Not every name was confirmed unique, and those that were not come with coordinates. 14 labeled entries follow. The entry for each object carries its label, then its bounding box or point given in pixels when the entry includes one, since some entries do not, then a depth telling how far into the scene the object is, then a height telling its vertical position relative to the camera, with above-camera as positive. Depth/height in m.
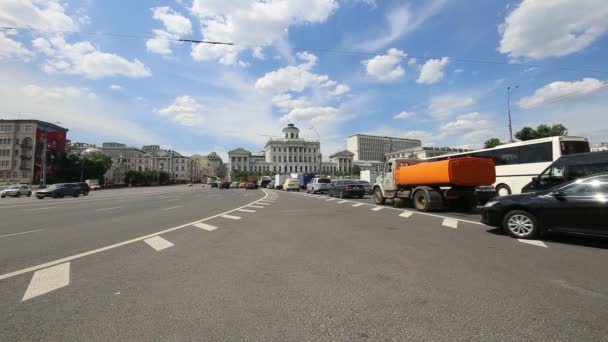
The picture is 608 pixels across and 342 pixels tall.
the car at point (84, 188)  33.33 +0.00
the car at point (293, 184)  45.38 +0.28
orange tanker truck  12.55 +0.12
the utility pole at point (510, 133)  30.10 +5.10
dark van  9.23 +0.46
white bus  15.32 +1.52
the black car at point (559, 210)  6.05 -0.62
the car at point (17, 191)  35.62 -0.20
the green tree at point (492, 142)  58.88 +8.39
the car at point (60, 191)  27.82 -0.20
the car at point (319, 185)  32.70 +0.06
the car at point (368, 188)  30.27 -0.33
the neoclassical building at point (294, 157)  152.62 +15.07
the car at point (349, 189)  23.47 -0.31
